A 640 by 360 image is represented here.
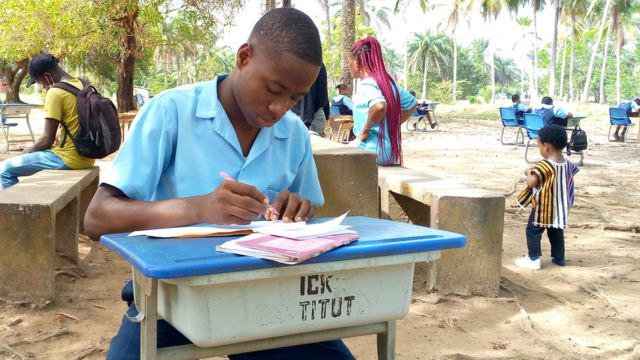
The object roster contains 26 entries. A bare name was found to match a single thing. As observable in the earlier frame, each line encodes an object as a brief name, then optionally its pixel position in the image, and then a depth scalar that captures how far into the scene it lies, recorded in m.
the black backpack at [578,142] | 10.84
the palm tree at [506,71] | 90.25
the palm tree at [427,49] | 65.00
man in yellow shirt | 4.89
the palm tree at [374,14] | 36.66
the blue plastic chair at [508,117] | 14.90
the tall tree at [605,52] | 40.75
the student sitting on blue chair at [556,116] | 12.05
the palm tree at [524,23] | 54.82
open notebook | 1.34
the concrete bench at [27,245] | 3.72
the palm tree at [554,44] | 34.03
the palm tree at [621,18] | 36.62
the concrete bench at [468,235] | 4.13
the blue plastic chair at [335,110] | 13.59
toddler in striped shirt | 4.98
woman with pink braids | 5.07
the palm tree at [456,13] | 42.96
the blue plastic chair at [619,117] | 16.42
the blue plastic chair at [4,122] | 11.41
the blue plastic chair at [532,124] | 12.01
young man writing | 1.65
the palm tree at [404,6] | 32.72
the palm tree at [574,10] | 38.62
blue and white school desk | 1.33
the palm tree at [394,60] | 71.32
